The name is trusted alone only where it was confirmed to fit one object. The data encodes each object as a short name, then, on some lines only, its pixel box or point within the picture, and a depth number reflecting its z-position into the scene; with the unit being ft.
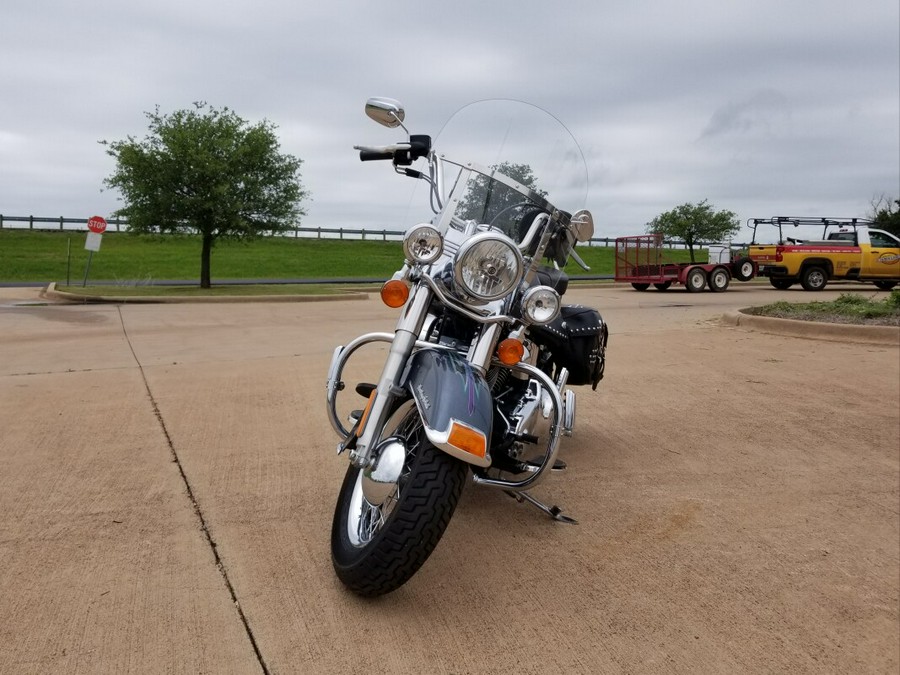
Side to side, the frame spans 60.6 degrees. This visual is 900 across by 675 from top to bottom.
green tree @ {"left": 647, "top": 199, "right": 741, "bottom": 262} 103.91
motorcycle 8.74
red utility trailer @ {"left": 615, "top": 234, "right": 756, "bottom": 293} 65.46
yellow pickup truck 66.33
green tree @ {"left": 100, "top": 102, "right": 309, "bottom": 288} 69.62
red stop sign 70.95
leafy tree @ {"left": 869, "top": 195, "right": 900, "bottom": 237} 121.19
